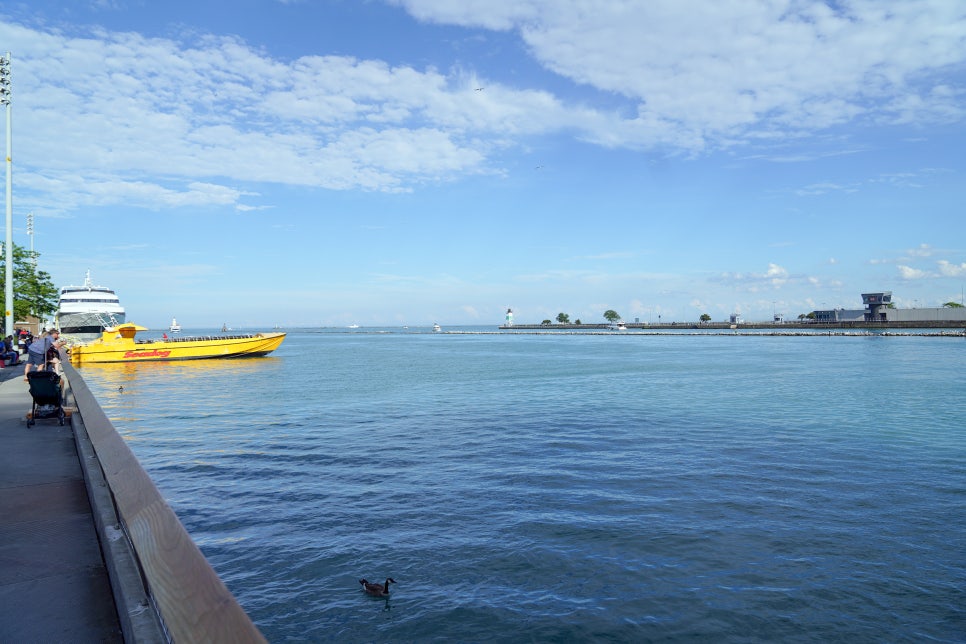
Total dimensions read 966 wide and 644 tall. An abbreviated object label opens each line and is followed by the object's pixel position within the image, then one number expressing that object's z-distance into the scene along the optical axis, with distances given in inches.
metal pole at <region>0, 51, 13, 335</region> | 1143.6
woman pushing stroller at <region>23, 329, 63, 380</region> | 543.8
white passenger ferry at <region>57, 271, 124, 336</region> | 2906.0
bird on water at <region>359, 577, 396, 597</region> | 296.5
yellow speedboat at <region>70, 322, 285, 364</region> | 2154.3
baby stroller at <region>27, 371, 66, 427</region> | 453.1
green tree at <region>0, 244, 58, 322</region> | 1968.5
